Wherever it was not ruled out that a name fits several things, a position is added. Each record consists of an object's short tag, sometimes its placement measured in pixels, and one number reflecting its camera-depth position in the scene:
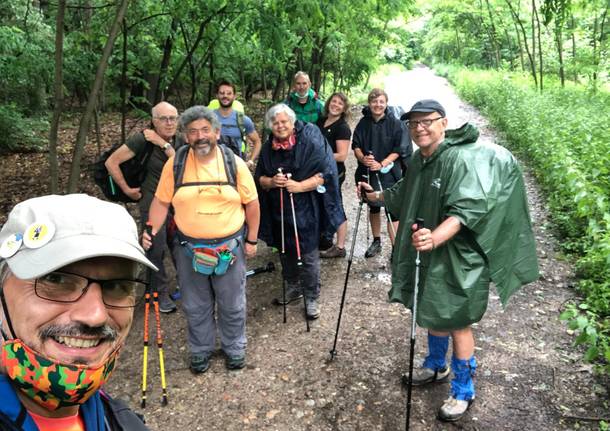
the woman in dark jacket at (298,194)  4.67
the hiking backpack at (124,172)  4.64
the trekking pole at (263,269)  5.93
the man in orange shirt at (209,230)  3.67
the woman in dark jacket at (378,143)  5.82
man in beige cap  1.13
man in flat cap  3.00
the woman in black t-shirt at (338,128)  6.12
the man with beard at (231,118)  5.98
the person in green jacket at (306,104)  6.62
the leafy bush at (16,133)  10.17
